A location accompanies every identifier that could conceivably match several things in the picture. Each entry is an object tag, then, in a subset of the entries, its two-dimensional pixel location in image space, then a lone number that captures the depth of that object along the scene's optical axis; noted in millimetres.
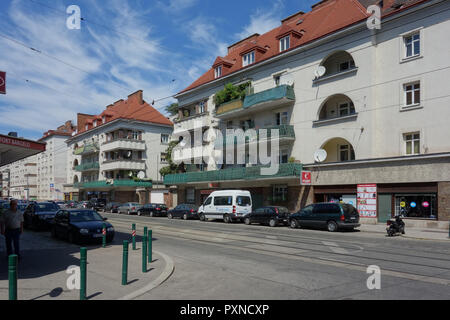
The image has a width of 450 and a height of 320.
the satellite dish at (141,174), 53000
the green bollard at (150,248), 10336
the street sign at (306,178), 27228
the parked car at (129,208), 39628
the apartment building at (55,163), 79875
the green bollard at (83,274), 6549
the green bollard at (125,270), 7719
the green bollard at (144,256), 8992
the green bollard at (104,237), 13438
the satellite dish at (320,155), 26712
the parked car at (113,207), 44559
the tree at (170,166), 48219
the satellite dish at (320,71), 27156
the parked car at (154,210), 36406
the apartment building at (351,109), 21781
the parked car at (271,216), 23625
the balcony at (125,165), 54938
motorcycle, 18109
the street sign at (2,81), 11363
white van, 26844
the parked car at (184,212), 31031
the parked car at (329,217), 20312
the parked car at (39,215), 19656
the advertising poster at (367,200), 23789
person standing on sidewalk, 10281
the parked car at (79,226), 14203
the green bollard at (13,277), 5651
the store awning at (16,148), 11070
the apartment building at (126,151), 54969
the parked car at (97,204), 47219
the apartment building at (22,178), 92562
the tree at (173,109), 50144
